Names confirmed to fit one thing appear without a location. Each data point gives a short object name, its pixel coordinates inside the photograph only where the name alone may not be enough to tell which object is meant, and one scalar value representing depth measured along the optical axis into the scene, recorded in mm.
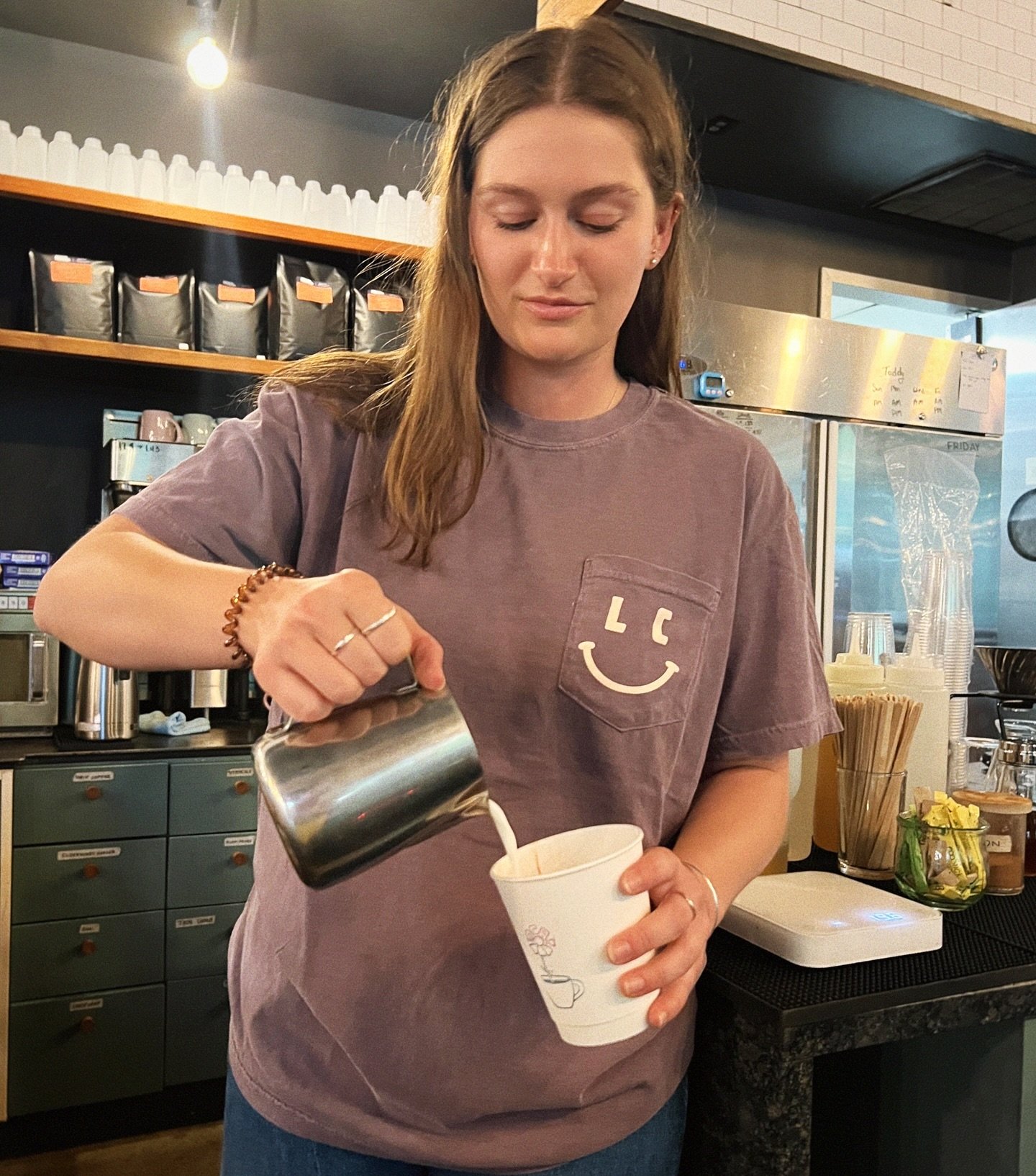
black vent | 3283
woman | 817
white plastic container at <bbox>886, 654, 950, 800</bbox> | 1312
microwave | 2520
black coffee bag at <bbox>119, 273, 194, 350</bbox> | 2738
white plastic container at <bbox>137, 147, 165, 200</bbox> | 2762
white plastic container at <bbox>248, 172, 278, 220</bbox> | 2857
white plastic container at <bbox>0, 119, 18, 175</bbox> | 2600
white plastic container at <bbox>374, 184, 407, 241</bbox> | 3018
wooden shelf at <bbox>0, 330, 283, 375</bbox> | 2592
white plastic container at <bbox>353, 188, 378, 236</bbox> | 3027
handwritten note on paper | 3602
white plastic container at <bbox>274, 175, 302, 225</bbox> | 2887
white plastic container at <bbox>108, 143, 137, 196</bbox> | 2730
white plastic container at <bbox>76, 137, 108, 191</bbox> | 2684
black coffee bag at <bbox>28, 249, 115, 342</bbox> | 2645
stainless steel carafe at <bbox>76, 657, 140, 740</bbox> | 2502
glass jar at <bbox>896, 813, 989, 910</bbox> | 1095
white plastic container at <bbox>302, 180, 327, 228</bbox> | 2922
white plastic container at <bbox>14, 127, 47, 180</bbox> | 2631
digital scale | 926
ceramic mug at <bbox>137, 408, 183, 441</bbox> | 2854
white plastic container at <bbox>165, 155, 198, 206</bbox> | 2764
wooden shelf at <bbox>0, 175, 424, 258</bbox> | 2561
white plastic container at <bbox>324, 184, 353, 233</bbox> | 2965
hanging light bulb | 2695
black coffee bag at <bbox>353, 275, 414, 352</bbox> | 2990
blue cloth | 2666
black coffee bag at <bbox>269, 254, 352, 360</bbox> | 2869
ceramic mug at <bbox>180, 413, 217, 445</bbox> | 2945
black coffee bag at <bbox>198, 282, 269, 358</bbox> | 2816
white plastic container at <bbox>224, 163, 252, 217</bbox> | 2834
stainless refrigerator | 3137
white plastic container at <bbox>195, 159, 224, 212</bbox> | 2795
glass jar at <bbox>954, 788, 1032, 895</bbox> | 1164
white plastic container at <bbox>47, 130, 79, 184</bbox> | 2676
